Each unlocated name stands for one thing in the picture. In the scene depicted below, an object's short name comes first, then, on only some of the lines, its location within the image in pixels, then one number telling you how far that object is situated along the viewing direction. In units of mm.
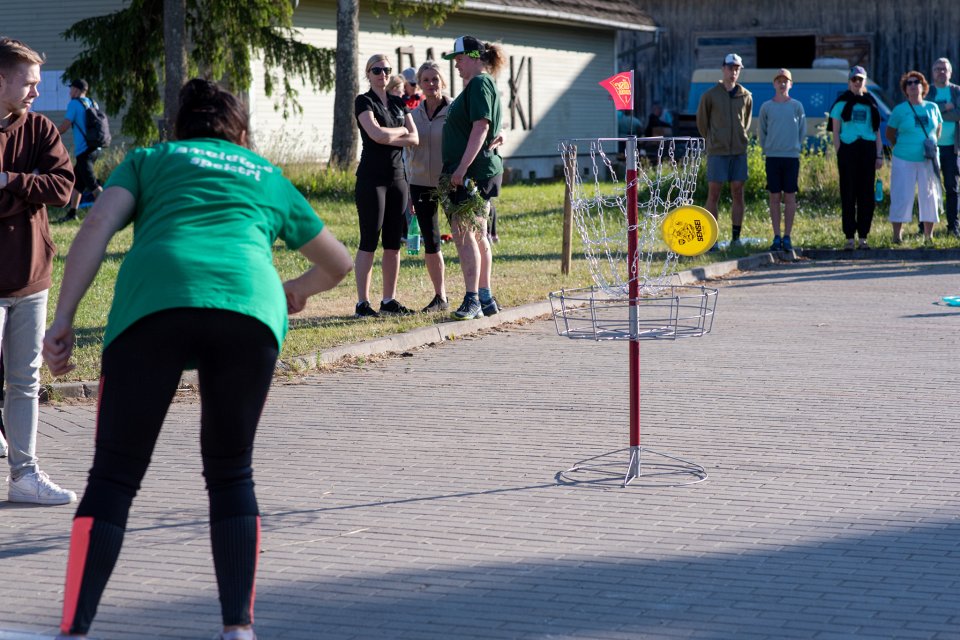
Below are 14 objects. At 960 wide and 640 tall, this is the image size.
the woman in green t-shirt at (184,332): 3971
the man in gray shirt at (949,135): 17734
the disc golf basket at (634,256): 6281
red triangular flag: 7633
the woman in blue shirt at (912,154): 17109
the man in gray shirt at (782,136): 16781
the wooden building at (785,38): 38656
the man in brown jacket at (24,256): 6082
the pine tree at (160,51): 23609
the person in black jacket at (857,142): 16562
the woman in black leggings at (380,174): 11294
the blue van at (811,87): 33469
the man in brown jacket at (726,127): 16844
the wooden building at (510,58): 28234
